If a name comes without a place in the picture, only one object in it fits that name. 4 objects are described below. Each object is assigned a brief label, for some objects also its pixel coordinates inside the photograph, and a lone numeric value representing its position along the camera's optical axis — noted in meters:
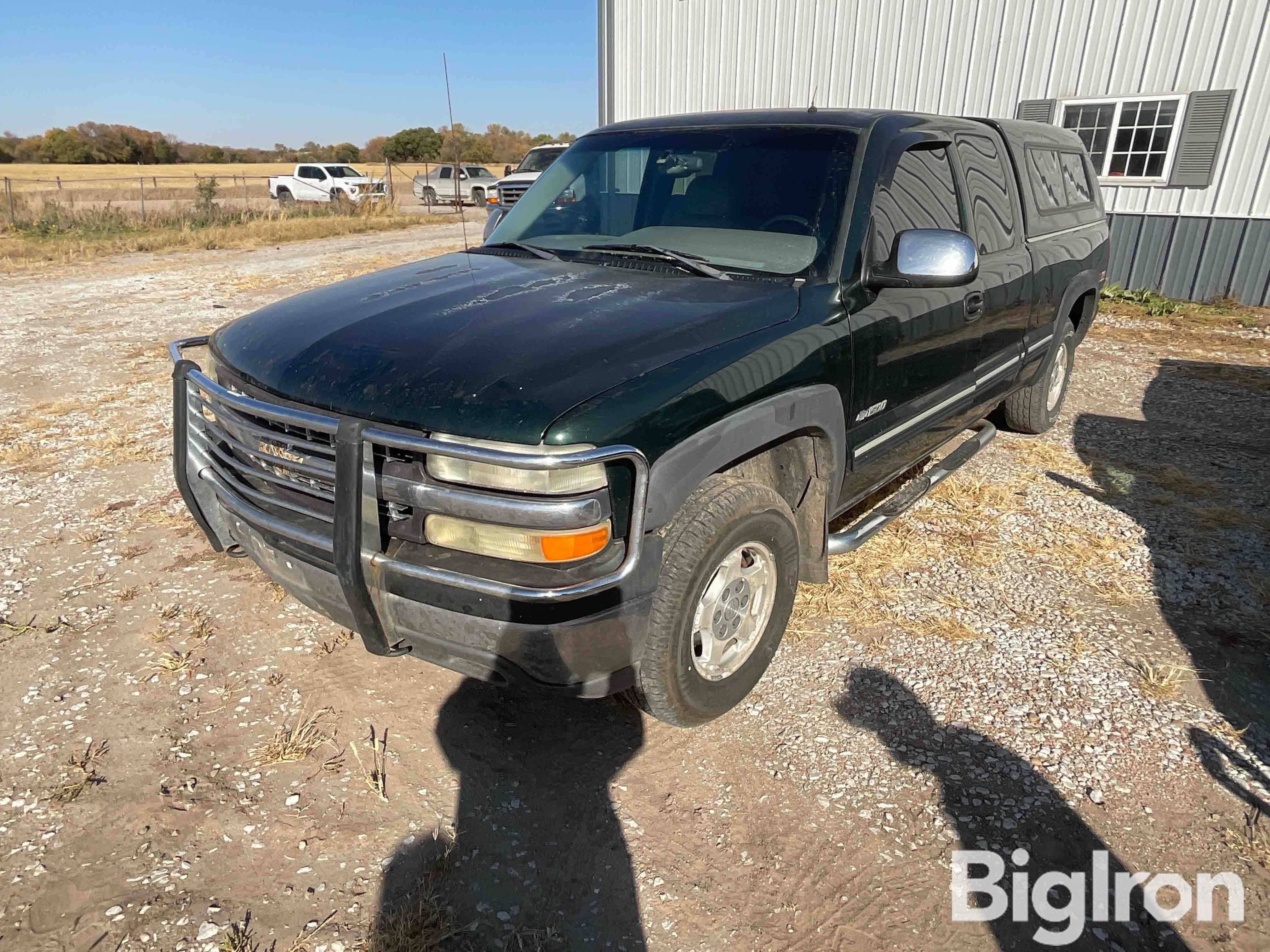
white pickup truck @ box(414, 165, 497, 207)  27.66
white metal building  9.54
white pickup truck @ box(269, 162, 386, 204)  28.88
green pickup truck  2.11
